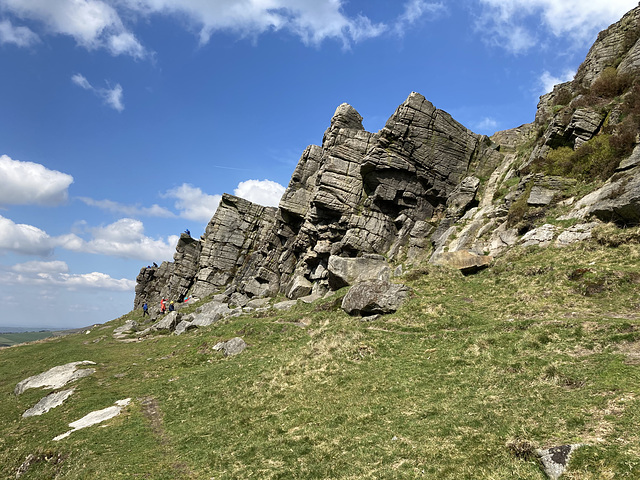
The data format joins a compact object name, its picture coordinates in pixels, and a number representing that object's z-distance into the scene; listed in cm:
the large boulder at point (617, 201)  2671
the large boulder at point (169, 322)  4928
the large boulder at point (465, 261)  3397
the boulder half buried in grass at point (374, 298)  2991
